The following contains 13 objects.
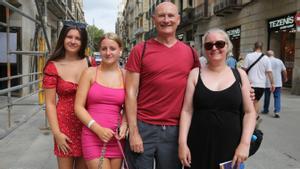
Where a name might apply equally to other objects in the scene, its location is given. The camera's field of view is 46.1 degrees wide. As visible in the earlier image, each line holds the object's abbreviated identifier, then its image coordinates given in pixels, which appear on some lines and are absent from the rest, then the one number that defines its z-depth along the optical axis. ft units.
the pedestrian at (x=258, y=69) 28.40
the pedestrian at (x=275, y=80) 30.94
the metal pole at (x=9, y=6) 13.15
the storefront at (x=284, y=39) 51.84
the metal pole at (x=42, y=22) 23.22
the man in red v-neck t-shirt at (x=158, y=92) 9.02
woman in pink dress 8.79
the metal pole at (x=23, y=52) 16.83
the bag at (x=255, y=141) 9.08
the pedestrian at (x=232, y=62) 32.53
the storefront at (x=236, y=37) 71.02
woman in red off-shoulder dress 9.30
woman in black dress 8.52
